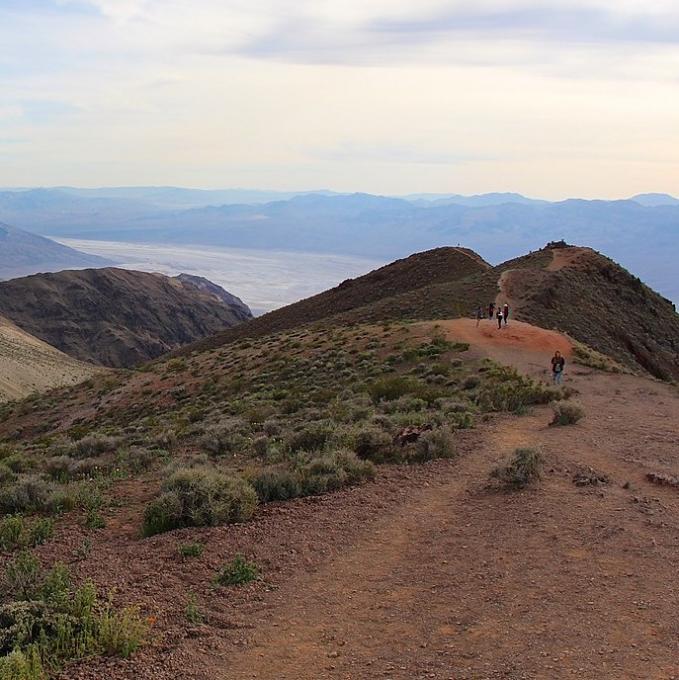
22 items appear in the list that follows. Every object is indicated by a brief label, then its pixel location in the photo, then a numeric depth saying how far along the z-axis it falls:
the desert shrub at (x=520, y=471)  10.71
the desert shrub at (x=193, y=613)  6.91
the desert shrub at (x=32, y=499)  10.07
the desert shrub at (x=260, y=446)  13.12
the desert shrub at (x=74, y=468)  12.50
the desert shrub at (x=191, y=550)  8.34
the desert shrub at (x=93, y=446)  15.75
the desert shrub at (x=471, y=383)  18.55
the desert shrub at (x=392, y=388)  18.03
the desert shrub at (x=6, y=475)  12.06
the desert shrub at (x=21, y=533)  8.71
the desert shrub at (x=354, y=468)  11.01
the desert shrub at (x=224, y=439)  13.84
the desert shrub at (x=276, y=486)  10.27
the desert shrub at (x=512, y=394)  16.28
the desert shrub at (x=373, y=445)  12.27
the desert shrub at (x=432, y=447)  12.19
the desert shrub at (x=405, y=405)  16.09
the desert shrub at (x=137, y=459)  12.80
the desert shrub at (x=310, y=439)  12.88
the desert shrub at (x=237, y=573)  7.77
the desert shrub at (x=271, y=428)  14.89
